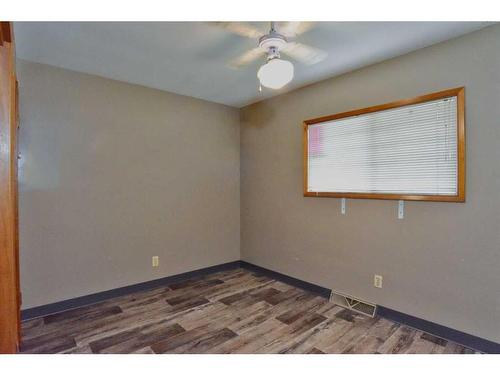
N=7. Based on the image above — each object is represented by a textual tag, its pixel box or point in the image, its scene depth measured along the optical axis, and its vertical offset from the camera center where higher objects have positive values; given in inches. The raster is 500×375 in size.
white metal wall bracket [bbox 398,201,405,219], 91.9 -9.1
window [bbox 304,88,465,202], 82.1 +12.0
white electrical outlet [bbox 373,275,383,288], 97.7 -36.3
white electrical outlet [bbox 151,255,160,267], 124.0 -35.6
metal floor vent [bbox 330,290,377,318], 98.3 -47.1
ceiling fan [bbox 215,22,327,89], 72.7 +40.4
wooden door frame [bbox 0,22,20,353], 51.9 -2.8
